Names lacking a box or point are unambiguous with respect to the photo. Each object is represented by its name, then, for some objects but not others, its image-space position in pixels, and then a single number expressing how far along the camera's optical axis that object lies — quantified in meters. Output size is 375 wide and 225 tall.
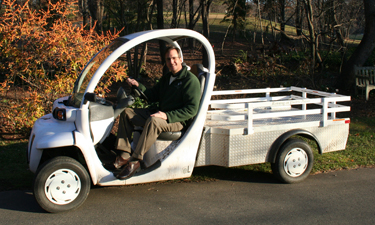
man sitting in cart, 4.02
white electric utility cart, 3.74
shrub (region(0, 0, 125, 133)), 6.28
